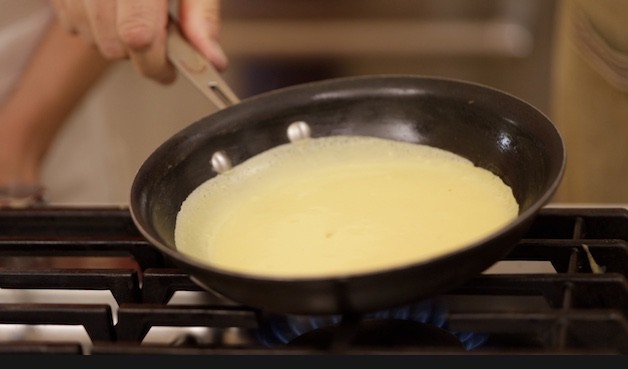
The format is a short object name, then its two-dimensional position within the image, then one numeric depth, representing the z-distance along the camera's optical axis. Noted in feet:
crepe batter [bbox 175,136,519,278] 3.10
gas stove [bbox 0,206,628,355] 2.92
